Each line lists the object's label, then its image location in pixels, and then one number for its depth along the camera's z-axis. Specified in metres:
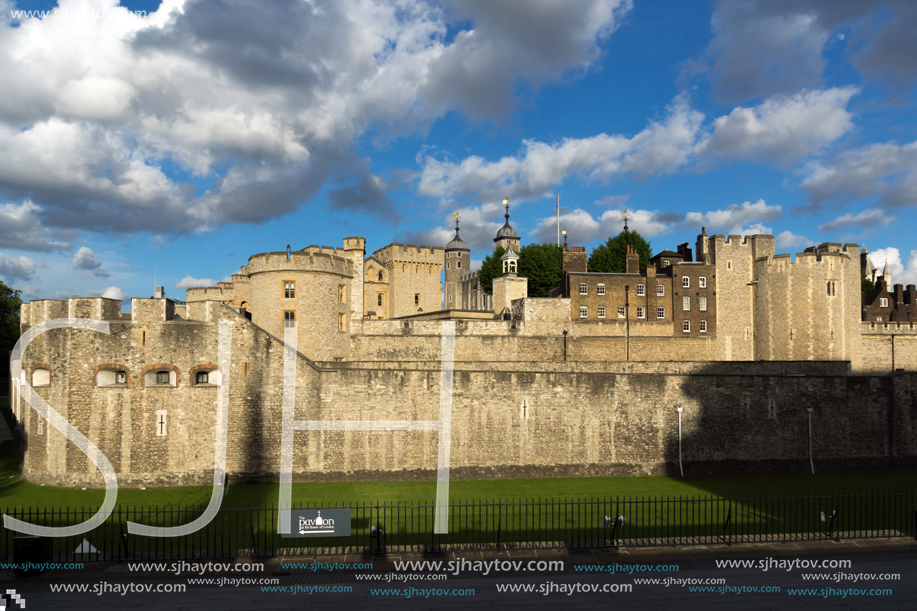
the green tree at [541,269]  65.06
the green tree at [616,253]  63.47
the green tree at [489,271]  78.00
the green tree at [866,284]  74.74
